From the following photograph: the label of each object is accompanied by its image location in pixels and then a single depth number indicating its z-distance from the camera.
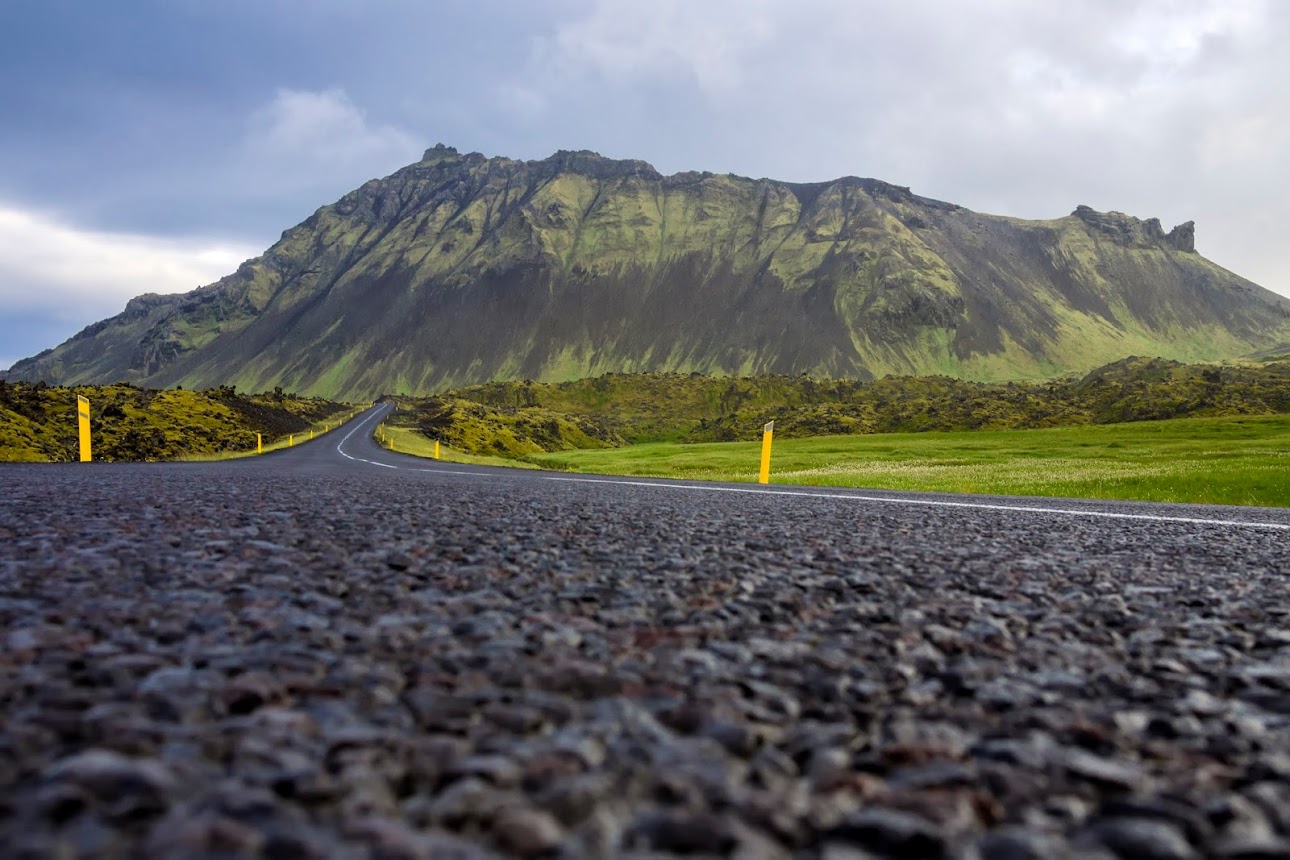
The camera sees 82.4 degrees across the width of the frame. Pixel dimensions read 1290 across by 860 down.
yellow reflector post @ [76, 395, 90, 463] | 23.33
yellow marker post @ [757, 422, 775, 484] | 21.36
